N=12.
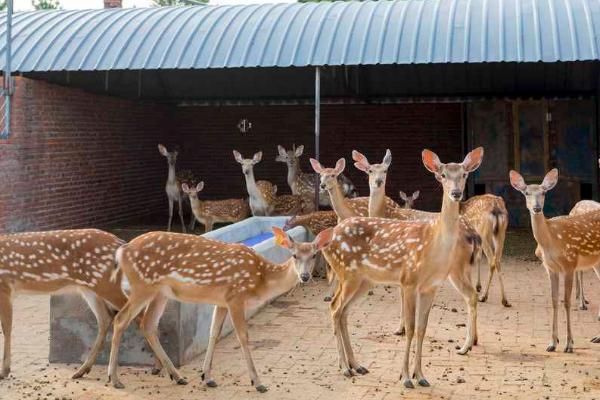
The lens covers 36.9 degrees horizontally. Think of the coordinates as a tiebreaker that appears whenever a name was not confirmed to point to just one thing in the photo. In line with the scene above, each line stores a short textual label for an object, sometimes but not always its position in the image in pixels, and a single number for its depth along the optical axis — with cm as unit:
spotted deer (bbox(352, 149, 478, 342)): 795
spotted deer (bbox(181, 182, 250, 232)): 1437
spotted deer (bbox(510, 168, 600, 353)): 803
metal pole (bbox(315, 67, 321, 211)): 1280
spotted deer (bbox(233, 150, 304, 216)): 1390
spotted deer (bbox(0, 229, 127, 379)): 702
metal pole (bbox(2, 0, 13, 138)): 1331
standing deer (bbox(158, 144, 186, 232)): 1623
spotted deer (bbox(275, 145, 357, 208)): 1541
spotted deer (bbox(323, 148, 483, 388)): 668
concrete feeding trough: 725
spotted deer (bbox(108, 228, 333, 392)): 674
